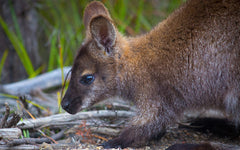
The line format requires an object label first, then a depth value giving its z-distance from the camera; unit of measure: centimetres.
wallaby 630
